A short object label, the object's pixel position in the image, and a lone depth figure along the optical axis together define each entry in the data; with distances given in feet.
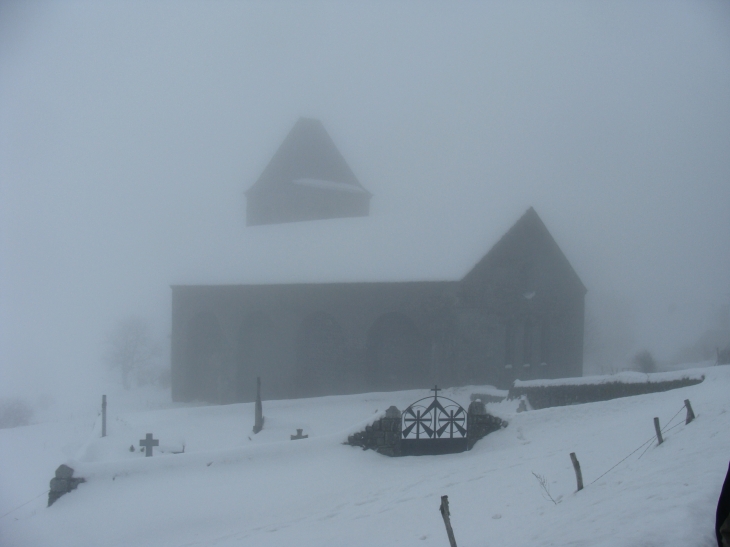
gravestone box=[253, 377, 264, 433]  59.14
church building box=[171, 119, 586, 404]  75.00
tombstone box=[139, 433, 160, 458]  47.29
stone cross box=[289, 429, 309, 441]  50.14
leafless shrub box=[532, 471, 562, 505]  26.63
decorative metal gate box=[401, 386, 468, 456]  41.24
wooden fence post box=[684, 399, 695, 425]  31.65
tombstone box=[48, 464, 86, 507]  35.76
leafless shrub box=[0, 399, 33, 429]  116.88
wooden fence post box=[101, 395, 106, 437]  56.05
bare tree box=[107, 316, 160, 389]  164.04
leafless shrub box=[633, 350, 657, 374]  124.36
